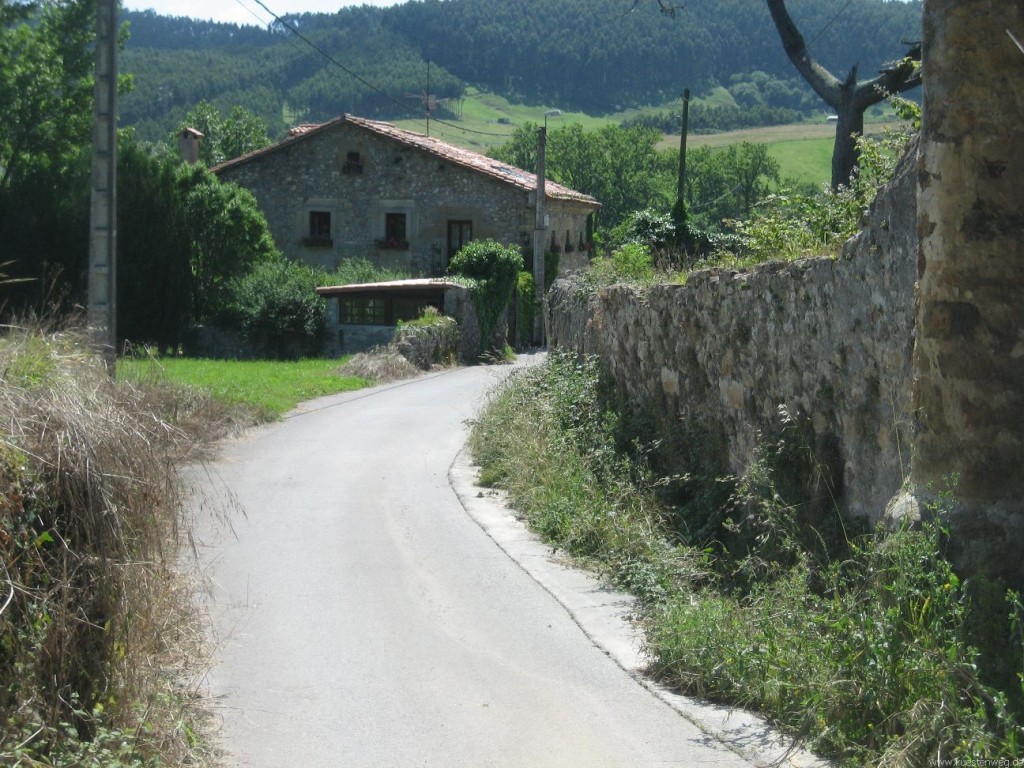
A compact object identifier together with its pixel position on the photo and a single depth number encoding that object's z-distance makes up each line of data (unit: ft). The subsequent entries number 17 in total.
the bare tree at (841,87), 54.36
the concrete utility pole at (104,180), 45.34
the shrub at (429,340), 92.07
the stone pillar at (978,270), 17.74
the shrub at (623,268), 44.88
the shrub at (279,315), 105.50
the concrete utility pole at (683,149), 118.73
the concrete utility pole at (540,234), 116.78
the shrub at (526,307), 123.66
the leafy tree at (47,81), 111.04
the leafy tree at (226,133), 236.22
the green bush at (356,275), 114.52
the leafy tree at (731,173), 246.68
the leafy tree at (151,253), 103.91
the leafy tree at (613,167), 255.29
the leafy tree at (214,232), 108.99
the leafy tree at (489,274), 111.86
